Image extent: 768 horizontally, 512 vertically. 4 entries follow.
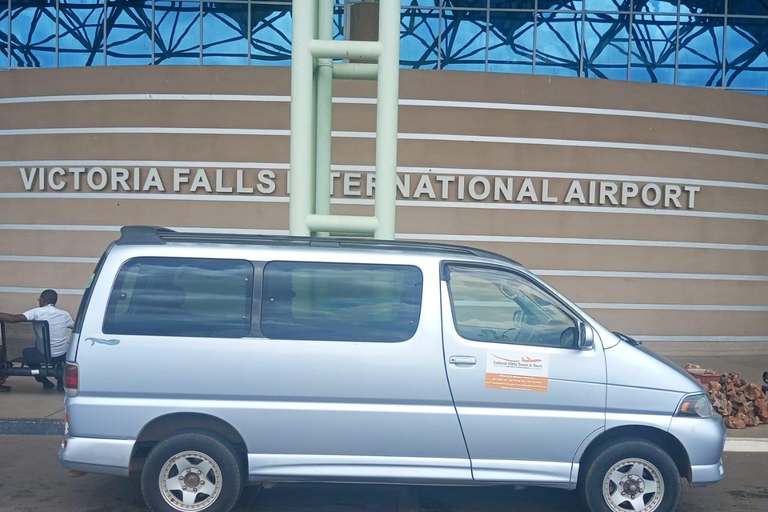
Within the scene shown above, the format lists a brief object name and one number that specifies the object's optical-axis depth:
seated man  9.52
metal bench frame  9.39
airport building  13.82
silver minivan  5.51
